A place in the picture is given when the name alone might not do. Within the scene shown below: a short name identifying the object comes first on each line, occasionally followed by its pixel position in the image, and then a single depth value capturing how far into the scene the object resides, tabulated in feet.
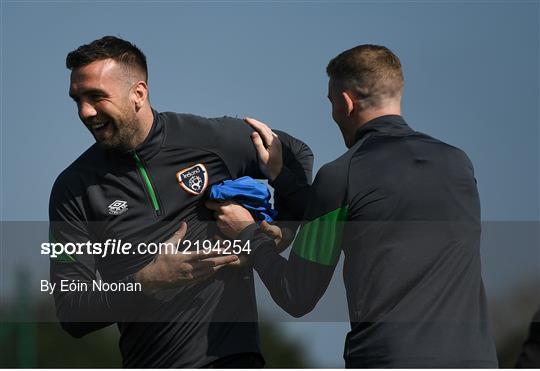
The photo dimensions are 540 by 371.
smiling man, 33.04
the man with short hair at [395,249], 28.73
